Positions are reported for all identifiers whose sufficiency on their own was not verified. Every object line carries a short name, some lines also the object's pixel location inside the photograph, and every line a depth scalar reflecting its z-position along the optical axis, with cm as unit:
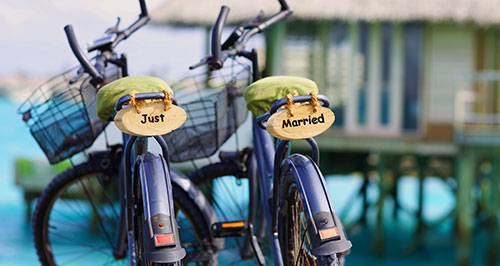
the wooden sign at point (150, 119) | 190
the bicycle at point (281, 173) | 186
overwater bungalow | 938
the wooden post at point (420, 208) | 1133
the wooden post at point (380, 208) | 1009
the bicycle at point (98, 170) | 219
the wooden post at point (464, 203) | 926
